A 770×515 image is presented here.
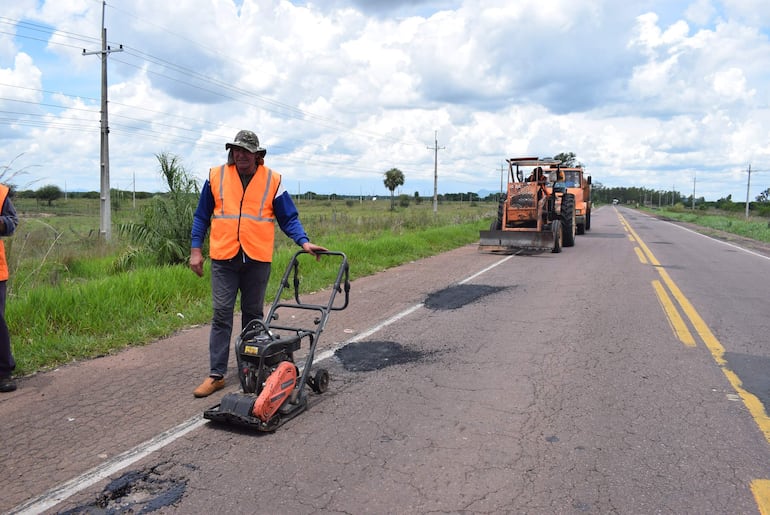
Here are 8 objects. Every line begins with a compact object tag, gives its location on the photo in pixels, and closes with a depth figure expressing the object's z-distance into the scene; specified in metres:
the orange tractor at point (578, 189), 22.95
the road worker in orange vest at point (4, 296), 4.66
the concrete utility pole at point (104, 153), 20.52
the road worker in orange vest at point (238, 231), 4.44
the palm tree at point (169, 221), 10.73
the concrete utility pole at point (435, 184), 42.03
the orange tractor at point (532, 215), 16.20
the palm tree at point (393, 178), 67.62
